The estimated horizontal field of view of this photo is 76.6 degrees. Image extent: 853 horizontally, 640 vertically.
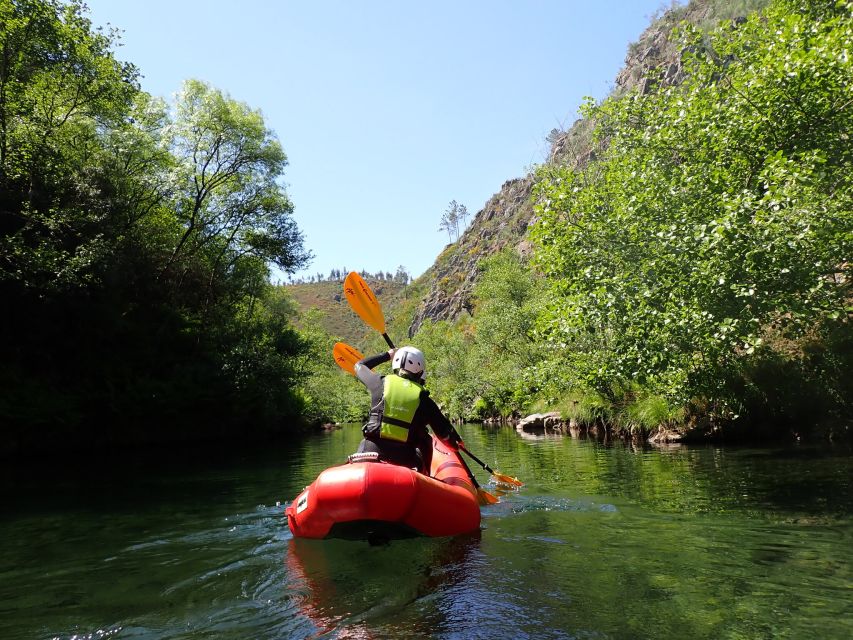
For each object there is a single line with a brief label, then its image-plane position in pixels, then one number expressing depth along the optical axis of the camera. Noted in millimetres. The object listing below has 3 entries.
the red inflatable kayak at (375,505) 4172
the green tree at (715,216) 7199
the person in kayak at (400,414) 5164
